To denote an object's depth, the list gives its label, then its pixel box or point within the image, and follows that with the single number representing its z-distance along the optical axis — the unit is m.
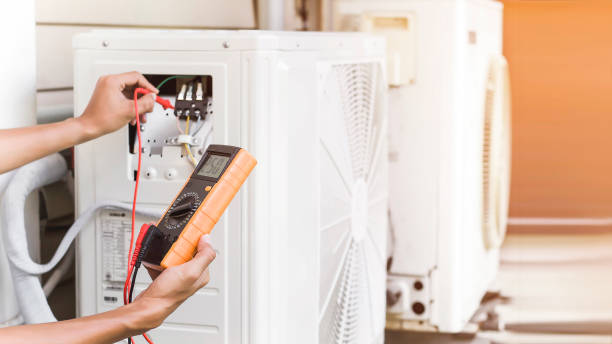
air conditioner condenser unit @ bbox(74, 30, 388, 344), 1.73
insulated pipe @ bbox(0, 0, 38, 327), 1.77
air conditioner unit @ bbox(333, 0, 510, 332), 2.48
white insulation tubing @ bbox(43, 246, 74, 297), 1.91
